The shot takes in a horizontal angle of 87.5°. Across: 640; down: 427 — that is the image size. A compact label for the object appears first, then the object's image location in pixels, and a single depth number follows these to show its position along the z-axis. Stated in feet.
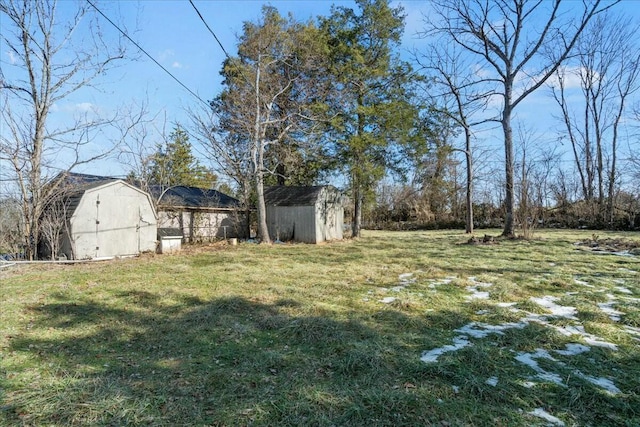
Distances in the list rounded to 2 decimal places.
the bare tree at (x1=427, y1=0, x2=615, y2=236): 43.98
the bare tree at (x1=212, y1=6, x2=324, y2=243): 46.06
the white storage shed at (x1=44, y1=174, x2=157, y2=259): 29.84
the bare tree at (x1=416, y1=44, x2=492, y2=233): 56.03
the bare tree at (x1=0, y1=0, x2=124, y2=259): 27.99
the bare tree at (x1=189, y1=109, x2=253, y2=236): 45.93
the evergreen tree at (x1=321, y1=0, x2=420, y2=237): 50.78
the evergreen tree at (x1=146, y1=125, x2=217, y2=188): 87.64
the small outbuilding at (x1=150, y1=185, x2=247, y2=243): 48.67
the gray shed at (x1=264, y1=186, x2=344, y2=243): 49.55
